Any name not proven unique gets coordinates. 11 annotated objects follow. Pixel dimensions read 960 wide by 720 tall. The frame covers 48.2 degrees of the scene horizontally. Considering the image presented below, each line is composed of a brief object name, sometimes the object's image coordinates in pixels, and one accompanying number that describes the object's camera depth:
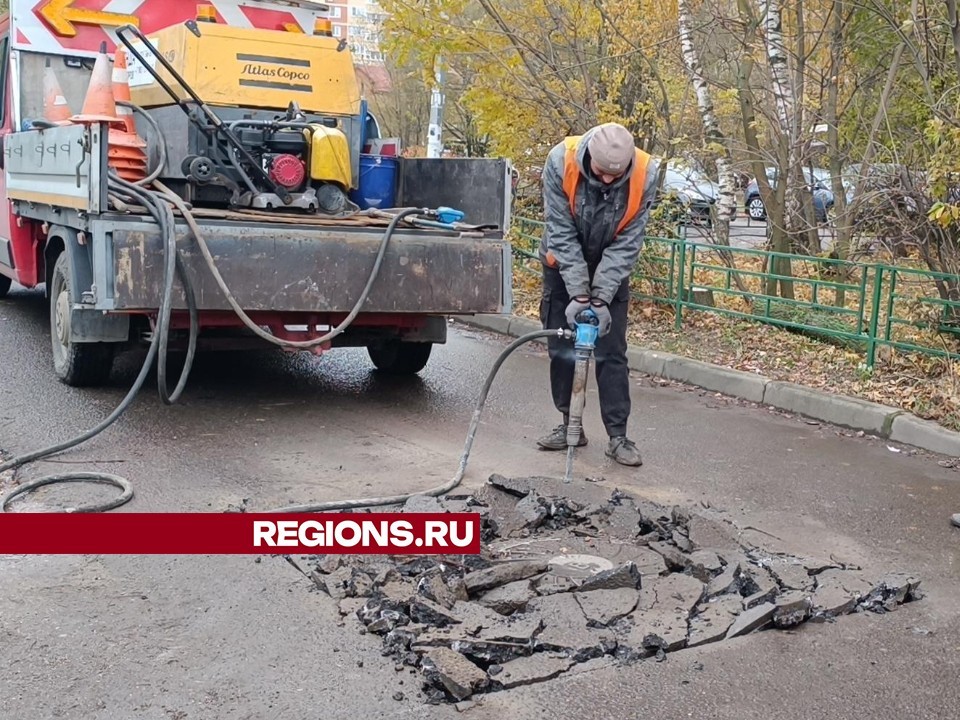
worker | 5.43
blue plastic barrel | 7.71
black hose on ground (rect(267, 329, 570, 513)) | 4.72
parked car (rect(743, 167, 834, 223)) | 9.20
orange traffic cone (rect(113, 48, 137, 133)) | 7.02
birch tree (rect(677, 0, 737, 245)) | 9.68
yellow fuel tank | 6.82
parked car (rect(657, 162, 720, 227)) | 10.10
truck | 5.84
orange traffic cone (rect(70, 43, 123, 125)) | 6.57
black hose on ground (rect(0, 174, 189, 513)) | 4.91
